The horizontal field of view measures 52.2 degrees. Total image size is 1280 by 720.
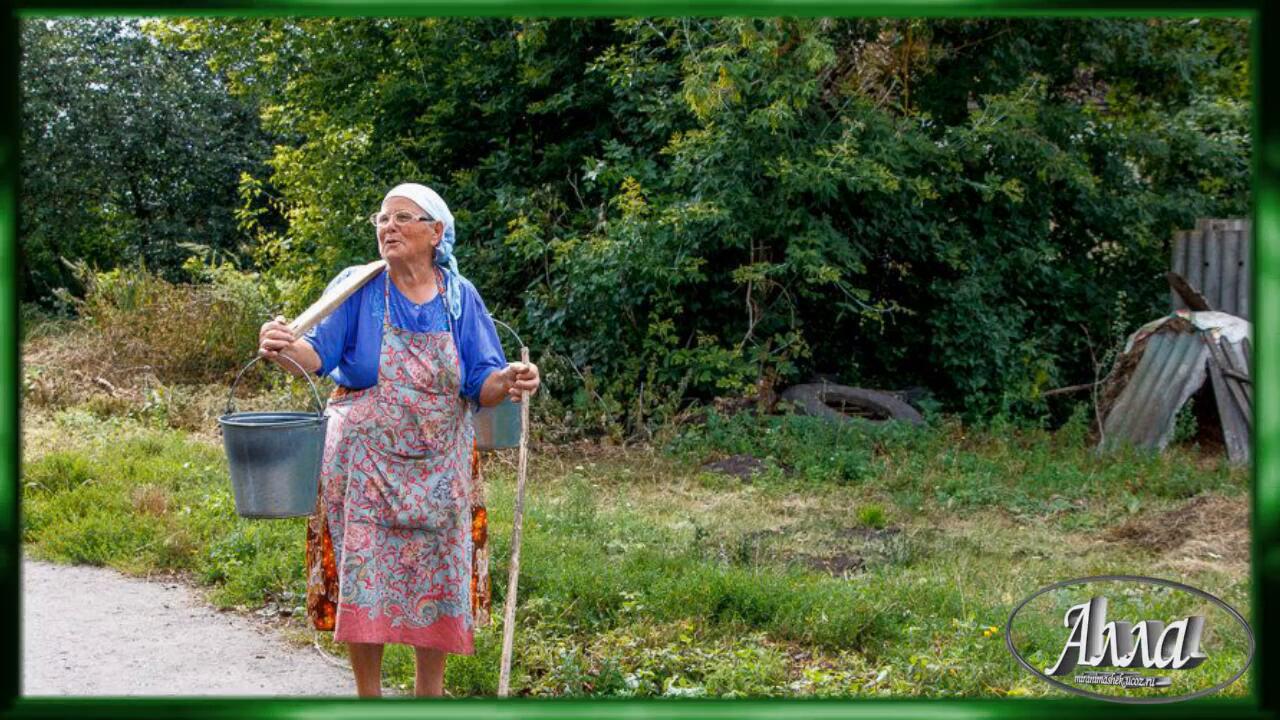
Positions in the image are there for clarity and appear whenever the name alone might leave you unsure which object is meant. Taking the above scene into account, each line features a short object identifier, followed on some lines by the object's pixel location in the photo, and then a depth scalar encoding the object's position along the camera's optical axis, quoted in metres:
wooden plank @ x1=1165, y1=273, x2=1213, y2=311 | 10.23
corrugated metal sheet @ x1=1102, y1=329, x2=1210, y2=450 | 9.68
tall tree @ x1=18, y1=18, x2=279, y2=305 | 16.77
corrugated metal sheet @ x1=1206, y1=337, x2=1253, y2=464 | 9.56
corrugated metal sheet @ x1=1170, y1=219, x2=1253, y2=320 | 10.63
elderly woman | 3.69
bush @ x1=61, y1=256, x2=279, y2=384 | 11.57
